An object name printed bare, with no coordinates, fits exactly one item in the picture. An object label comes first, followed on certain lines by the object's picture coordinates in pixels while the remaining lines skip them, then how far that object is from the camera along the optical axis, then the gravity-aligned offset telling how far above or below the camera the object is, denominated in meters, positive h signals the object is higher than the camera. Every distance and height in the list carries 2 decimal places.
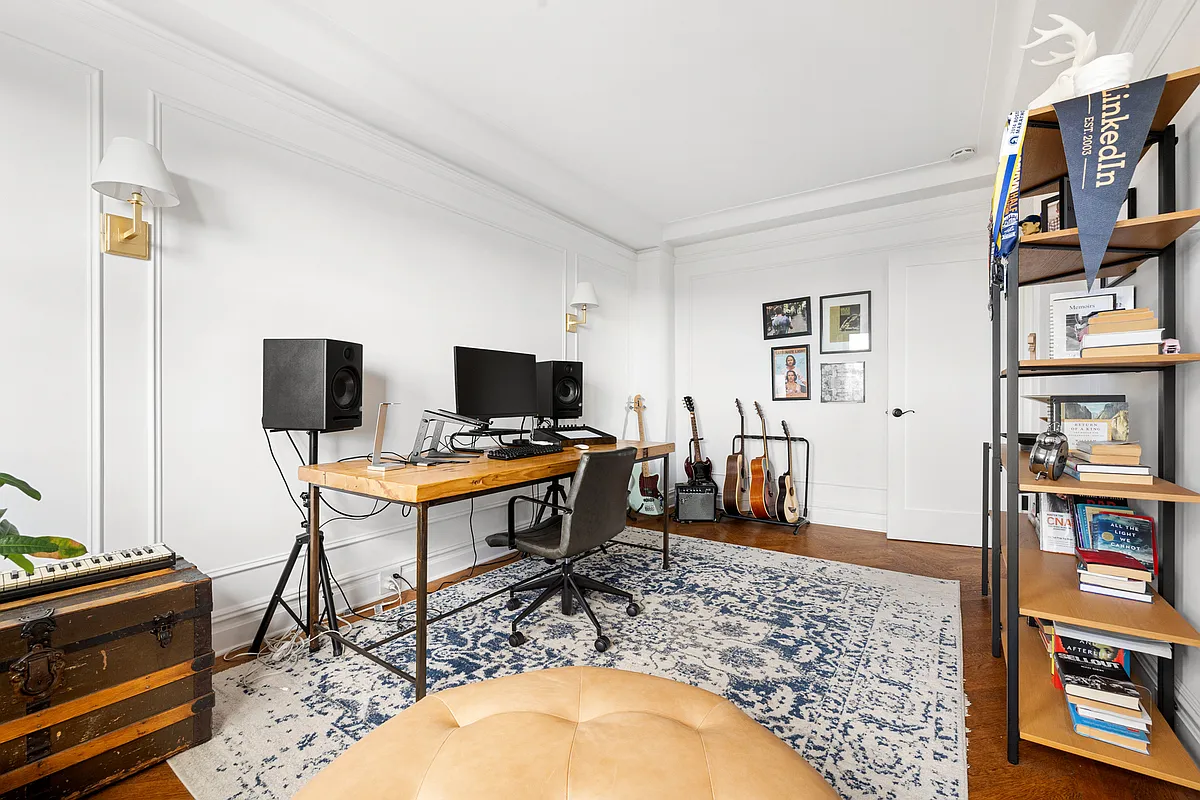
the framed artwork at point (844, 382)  4.38 +0.16
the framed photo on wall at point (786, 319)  4.62 +0.74
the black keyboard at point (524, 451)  2.53 -0.26
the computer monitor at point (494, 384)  2.81 +0.10
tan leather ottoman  0.93 -0.70
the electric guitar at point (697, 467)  4.75 -0.62
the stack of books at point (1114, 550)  1.62 -0.51
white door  3.88 +0.08
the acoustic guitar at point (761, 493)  4.39 -0.79
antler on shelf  1.48 +1.03
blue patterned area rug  1.58 -1.09
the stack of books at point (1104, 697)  1.48 -0.87
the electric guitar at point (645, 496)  4.68 -0.86
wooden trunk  1.34 -0.80
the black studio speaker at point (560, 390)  3.77 +0.08
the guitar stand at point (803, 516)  4.38 -1.02
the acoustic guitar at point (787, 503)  4.34 -0.86
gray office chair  2.38 -0.65
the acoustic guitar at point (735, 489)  4.56 -0.78
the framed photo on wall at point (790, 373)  4.63 +0.25
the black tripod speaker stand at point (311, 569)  2.19 -0.71
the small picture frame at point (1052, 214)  1.92 +0.72
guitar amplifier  4.54 -0.90
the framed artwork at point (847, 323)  4.35 +0.67
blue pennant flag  1.33 +0.67
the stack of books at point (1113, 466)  1.56 -0.20
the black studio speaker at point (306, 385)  2.20 +0.07
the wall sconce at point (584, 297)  4.21 +0.85
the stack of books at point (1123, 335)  1.52 +0.20
